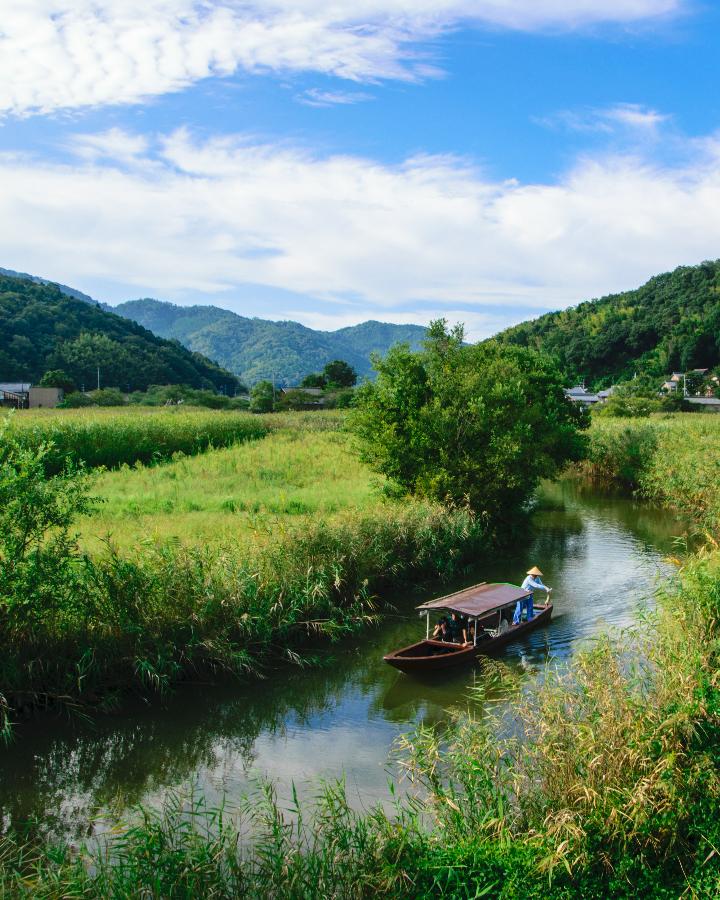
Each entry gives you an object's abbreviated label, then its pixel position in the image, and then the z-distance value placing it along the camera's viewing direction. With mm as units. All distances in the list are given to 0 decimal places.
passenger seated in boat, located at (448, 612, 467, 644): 15102
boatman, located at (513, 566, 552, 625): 16359
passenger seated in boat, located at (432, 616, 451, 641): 15039
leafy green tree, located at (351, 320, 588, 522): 24500
